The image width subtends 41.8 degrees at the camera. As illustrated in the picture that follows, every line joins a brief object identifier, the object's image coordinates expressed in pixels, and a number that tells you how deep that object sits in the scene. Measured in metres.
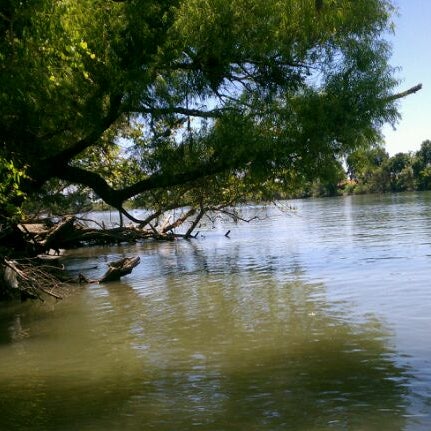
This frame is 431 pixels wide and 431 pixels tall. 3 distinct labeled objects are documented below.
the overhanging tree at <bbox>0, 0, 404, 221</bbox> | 11.52
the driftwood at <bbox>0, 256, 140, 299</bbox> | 14.46
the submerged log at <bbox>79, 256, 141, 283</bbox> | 18.93
